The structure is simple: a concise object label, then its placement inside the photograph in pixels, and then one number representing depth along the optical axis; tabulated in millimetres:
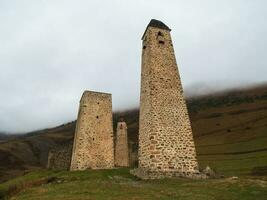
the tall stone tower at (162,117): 24406
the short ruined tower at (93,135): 34281
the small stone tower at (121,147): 41938
